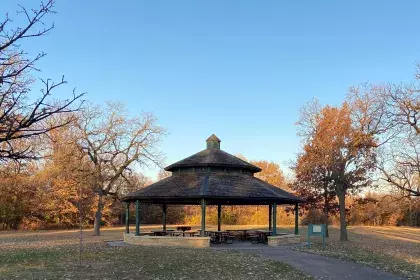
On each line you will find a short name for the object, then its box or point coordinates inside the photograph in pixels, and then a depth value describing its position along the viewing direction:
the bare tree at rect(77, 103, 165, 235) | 31.66
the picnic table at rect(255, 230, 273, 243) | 23.25
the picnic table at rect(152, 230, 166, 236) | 24.12
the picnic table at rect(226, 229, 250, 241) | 24.33
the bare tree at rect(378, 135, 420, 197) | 21.96
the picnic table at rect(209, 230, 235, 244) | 22.99
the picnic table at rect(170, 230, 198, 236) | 24.17
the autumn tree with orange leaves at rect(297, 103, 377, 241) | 26.83
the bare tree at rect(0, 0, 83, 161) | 5.38
